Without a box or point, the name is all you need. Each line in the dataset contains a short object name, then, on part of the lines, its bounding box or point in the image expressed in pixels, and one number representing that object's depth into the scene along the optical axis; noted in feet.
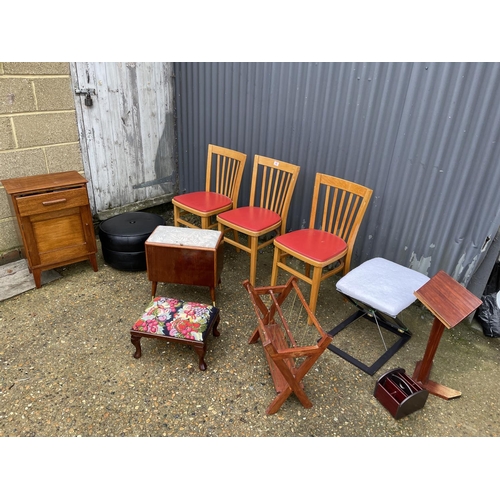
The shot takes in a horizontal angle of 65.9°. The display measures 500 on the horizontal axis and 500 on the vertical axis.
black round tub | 11.65
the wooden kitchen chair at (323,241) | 9.71
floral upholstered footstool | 8.23
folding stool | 8.39
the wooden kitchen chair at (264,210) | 11.19
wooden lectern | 7.21
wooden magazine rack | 7.16
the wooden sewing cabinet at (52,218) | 10.25
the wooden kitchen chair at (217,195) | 12.18
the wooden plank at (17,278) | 10.85
